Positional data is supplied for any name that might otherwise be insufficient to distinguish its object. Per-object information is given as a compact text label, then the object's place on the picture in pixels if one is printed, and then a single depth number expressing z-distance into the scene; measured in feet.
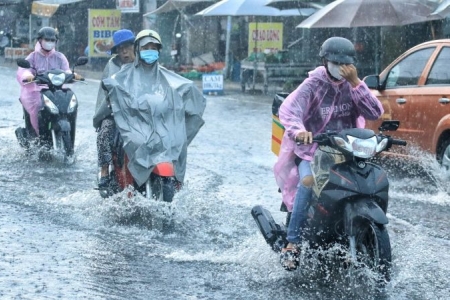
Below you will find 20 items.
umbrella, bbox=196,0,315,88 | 76.13
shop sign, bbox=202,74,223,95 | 80.23
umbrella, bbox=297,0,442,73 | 62.85
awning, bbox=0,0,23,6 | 147.64
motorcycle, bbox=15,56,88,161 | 38.09
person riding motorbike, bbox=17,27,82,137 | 39.22
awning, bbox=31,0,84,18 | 124.67
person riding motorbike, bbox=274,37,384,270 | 19.89
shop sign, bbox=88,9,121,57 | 114.01
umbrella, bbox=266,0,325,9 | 77.25
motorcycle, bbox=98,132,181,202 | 25.91
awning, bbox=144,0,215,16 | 98.56
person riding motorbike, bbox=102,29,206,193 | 26.14
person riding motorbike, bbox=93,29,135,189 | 27.71
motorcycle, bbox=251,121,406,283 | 18.54
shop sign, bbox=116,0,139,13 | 111.32
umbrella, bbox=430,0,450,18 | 58.49
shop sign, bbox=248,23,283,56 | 88.53
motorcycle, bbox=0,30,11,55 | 155.69
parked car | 33.60
